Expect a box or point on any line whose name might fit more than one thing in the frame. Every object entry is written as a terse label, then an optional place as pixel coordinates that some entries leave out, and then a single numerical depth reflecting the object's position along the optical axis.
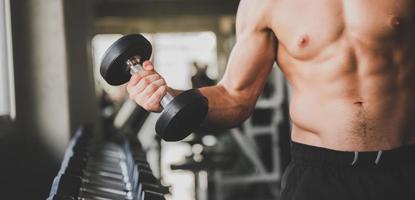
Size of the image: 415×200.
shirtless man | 1.64
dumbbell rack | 1.87
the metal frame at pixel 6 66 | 3.05
